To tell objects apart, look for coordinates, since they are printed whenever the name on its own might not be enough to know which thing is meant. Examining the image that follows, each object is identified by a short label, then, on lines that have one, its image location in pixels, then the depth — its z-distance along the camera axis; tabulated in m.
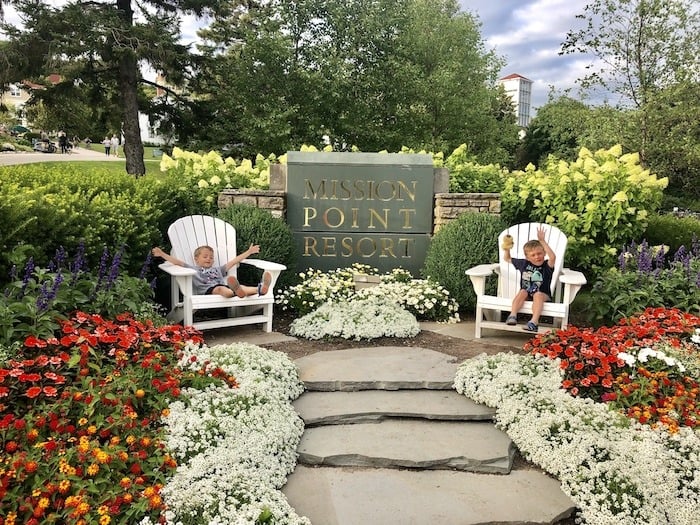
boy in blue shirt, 4.07
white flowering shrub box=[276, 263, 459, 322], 4.72
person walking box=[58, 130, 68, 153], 27.30
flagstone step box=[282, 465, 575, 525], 2.20
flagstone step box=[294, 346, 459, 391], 3.19
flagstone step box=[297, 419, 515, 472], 2.54
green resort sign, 5.39
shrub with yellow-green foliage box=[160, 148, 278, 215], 5.44
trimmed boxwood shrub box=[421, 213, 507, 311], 4.80
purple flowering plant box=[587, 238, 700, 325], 4.12
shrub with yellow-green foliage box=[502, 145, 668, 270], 4.91
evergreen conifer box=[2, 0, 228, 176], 11.94
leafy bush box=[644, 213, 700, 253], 5.82
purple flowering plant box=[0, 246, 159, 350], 2.71
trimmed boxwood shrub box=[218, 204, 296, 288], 4.76
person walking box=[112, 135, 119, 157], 32.70
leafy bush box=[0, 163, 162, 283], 3.14
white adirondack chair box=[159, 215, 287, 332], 4.03
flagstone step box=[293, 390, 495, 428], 2.89
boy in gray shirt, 4.27
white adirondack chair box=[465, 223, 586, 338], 4.10
